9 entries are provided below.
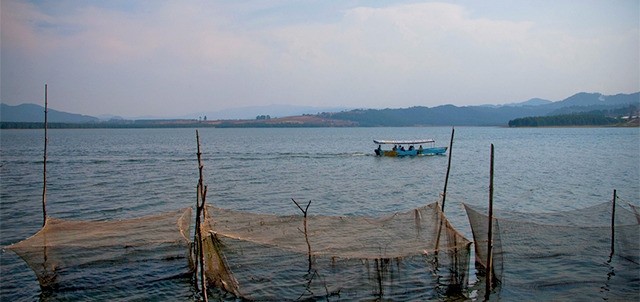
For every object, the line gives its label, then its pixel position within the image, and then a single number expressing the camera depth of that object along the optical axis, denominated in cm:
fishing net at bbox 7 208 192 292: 1109
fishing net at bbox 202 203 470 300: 1023
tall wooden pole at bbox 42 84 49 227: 1403
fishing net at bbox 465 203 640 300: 1156
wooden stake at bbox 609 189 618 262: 1287
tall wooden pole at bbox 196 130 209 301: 910
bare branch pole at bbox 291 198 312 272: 1008
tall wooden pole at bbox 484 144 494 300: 1027
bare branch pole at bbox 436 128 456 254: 1210
